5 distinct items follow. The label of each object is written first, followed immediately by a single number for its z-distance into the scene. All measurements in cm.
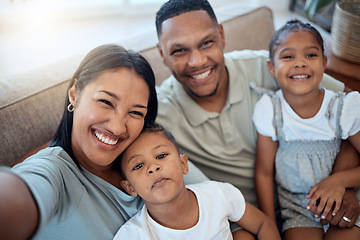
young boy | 96
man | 130
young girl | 117
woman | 83
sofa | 111
